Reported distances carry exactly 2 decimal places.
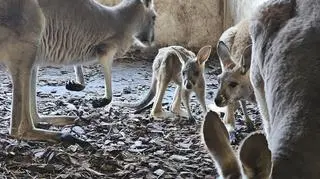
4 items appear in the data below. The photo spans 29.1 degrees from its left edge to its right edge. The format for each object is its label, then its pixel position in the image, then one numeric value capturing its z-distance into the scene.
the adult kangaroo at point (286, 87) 1.71
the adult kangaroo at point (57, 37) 3.67
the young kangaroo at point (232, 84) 4.11
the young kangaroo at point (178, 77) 4.54
